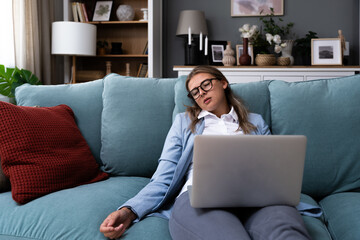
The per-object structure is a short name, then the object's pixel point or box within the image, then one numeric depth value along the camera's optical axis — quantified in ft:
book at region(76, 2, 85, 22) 12.97
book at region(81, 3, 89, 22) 13.05
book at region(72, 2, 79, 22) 13.05
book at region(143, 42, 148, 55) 13.38
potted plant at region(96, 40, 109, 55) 13.42
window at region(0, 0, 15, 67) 10.33
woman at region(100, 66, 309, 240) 3.47
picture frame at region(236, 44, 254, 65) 13.07
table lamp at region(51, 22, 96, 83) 11.21
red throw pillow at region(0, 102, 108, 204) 4.65
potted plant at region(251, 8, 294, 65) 11.98
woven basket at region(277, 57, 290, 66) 11.96
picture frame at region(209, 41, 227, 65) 13.43
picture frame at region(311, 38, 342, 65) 11.75
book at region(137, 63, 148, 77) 13.38
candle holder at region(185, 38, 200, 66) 12.63
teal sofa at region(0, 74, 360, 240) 4.13
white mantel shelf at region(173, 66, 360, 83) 11.27
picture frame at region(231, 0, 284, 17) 13.23
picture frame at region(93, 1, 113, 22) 13.32
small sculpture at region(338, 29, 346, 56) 11.75
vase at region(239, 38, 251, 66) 12.11
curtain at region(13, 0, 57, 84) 10.73
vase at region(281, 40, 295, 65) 12.62
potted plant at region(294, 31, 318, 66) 12.69
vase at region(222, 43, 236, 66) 12.37
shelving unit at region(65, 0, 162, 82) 13.56
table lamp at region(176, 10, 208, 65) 12.69
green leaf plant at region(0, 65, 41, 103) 9.19
